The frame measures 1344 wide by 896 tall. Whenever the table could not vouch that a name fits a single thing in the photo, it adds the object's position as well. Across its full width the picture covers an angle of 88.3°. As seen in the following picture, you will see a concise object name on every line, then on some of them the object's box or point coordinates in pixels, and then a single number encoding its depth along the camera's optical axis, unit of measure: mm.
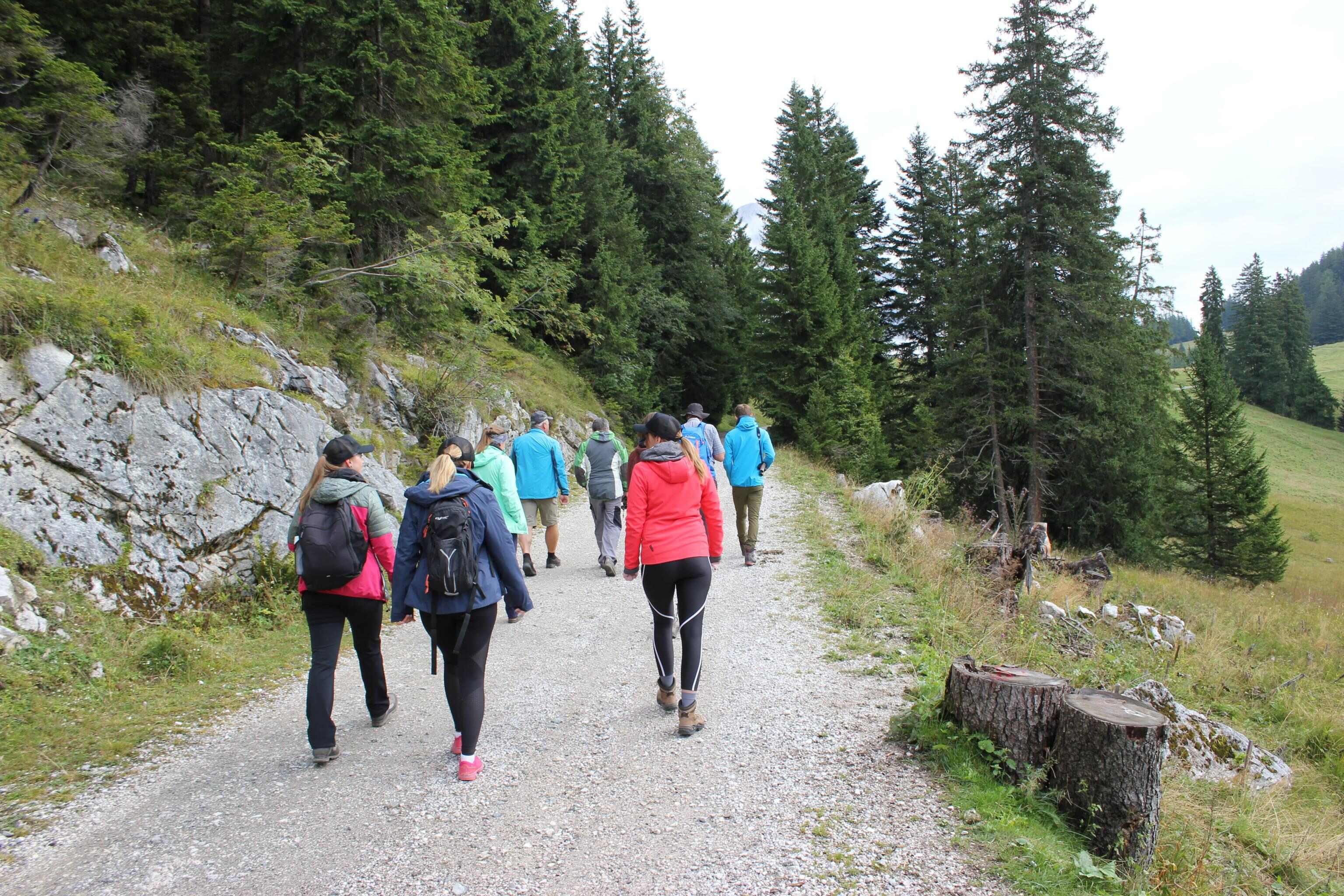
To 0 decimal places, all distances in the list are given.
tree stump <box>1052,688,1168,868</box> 3244
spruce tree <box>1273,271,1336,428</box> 70812
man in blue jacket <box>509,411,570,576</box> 9109
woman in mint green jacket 7543
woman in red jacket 4637
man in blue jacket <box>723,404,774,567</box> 9242
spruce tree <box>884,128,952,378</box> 34688
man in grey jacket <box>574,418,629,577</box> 9305
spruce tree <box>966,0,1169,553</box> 21375
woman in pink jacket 4199
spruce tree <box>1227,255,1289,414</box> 72562
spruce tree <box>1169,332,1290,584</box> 29672
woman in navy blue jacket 4137
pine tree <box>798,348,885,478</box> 25172
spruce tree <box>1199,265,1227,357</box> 71438
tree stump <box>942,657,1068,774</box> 3756
